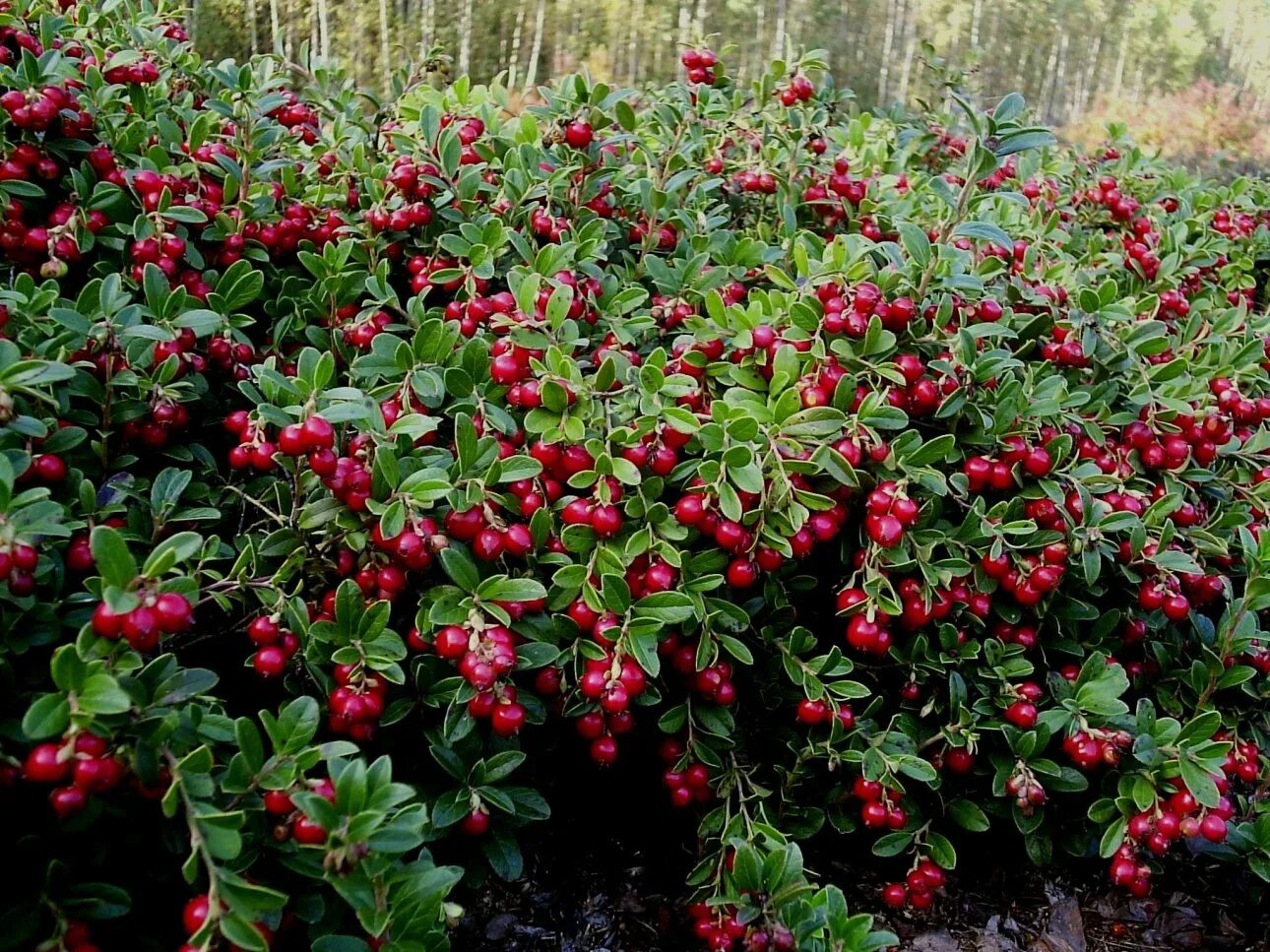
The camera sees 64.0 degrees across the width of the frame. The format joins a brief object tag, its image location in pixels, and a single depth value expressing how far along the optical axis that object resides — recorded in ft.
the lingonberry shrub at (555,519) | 0.87
